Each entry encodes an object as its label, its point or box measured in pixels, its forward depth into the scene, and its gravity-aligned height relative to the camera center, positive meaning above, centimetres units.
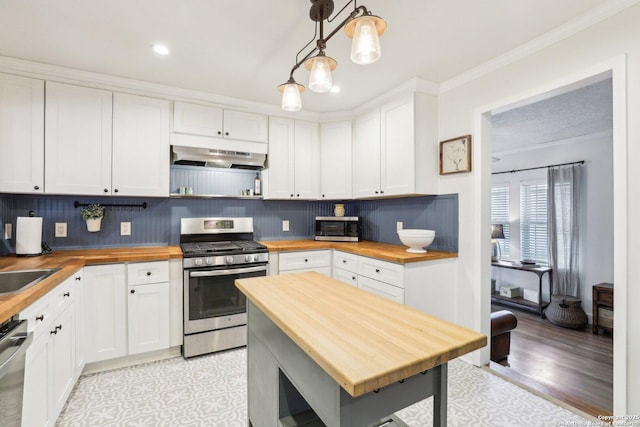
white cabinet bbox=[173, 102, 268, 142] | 292 +94
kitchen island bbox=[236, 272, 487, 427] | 82 -40
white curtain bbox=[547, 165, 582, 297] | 443 -18
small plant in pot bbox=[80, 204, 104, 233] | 273 -2
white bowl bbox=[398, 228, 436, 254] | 272 -23
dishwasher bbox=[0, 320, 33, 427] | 110 -59
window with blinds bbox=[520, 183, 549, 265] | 500 -14
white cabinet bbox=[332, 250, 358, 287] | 301 -56
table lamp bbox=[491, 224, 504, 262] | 539 -46
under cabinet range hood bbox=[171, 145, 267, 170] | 288 +57
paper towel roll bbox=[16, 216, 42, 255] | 236 -17
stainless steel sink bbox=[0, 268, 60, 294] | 182 -40
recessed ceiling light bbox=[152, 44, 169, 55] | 214 +119
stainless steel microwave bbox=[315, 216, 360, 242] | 359 -17
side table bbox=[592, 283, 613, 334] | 381 -121
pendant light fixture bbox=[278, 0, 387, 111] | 115 +69
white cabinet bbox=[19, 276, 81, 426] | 139 -77
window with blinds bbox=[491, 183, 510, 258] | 555 +8
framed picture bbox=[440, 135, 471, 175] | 257 +53
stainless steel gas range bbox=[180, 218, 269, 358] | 265 -72
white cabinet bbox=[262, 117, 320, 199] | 337 +62
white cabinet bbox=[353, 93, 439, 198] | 277 +64
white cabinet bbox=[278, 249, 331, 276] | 308 -51
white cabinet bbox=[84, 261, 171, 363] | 235 -78
